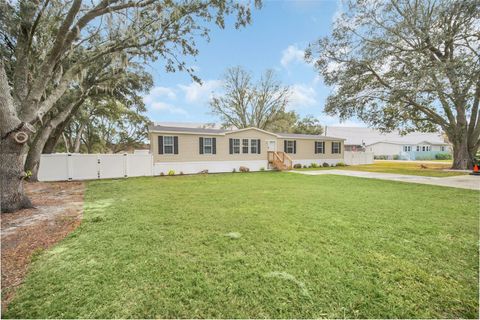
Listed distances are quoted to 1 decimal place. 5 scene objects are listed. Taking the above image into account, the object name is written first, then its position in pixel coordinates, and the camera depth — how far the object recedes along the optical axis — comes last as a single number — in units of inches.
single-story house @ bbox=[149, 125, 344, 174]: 514.2
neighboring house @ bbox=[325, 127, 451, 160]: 1259.8
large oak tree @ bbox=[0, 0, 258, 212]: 179.2
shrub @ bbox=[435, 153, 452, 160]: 1186.8
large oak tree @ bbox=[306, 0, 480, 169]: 413.1
